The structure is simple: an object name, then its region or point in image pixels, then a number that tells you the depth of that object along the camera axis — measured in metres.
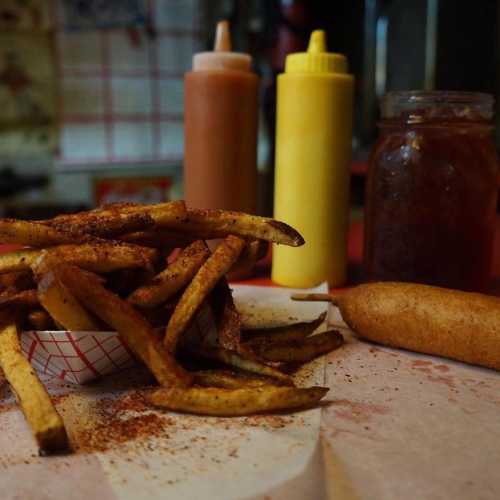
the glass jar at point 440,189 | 0.44
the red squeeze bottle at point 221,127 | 0.50
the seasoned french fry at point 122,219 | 0.33
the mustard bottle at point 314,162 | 0.49
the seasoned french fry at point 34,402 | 0.26
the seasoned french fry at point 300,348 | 0.34
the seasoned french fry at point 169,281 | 0.31
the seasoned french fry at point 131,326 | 0.29
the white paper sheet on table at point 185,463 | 0.24
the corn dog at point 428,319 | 0.34
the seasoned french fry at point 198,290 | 0.31
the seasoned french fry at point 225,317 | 0.32
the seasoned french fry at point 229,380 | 0.30
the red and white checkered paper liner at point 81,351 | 0.31
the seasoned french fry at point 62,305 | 0.28
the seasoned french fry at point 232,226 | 0.34
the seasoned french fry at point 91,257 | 0.30
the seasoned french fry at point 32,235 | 0.31
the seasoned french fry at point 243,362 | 0.31
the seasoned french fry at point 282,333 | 0.36
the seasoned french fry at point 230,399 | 0.28
